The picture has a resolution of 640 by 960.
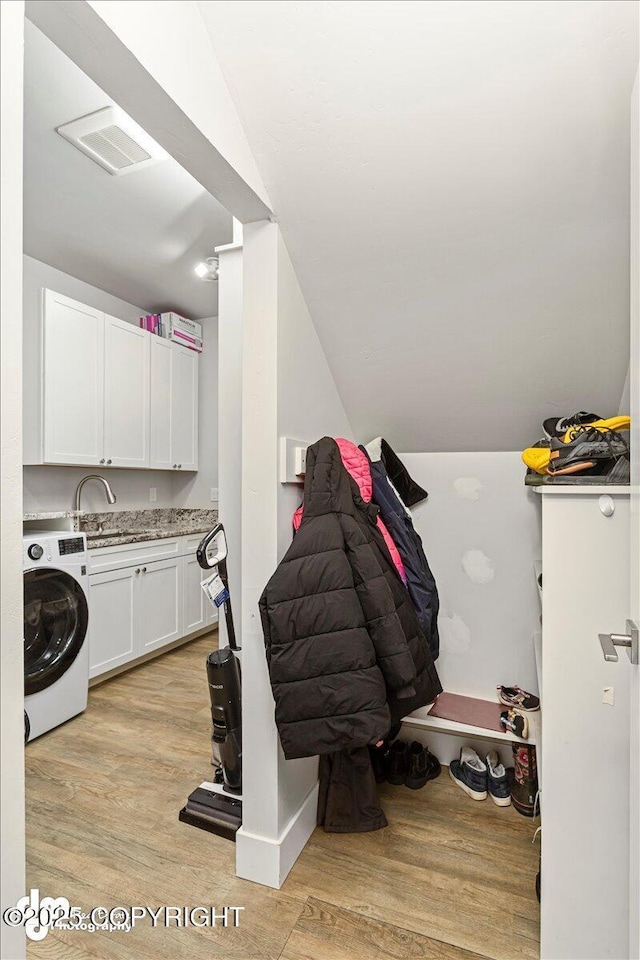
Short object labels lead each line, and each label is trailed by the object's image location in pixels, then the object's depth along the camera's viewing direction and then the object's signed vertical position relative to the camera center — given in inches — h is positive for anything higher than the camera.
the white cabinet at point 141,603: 107.2 -32.9
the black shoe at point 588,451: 48.1 +2.6
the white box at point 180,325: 145.5 +48.0
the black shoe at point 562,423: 57.7 +6.8
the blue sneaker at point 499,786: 69.0 -45.7
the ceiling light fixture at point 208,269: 116.4 +52.3
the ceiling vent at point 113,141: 71.0 +53.2
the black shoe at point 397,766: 74.3 -46.0
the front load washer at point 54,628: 87.4 -30.2
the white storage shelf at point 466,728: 66.7 -37.7
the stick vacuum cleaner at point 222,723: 64.4 -35.1
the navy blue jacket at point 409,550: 70.2 -11.2
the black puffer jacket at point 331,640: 47.3 -17.0
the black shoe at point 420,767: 72.9 -46.1
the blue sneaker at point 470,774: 70.2 -45.6
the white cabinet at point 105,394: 107.0 +21.5
